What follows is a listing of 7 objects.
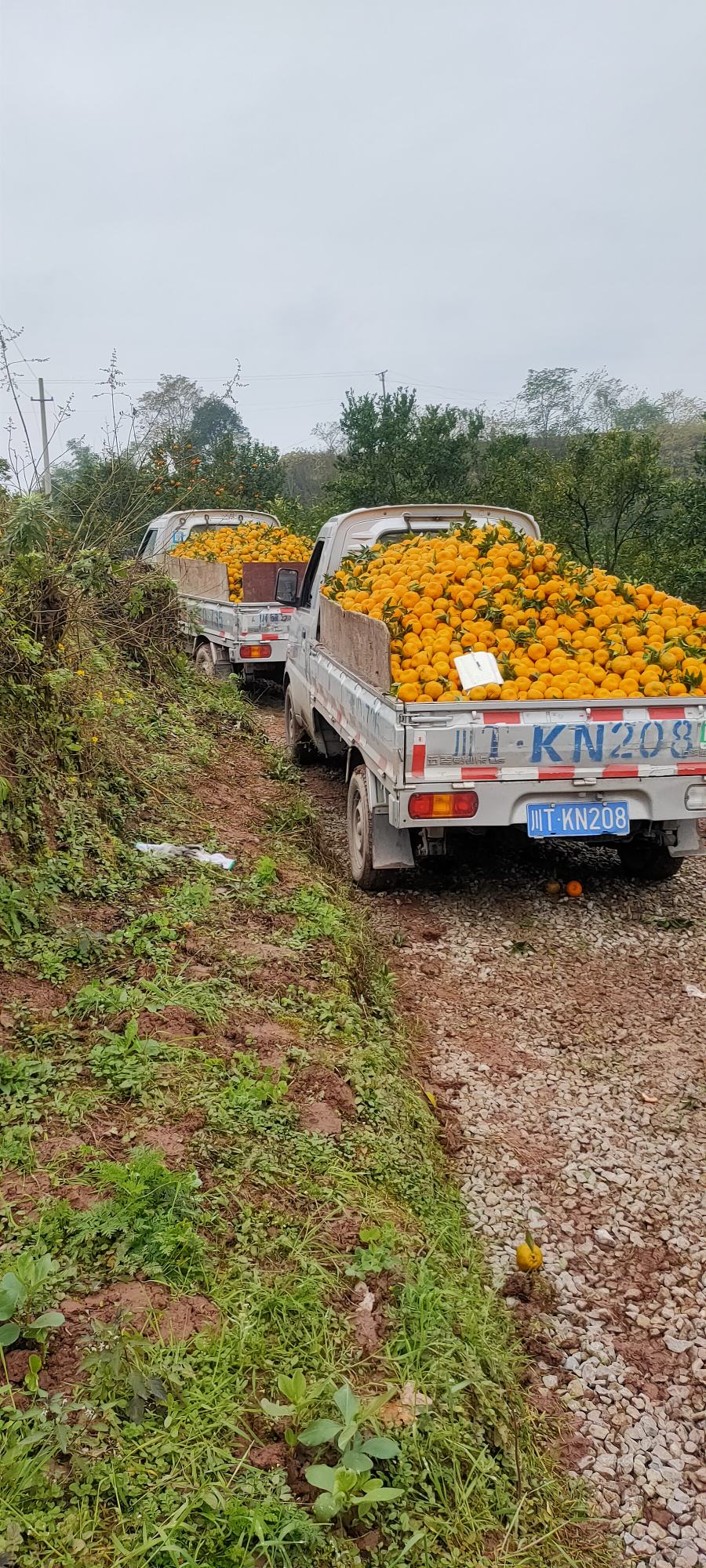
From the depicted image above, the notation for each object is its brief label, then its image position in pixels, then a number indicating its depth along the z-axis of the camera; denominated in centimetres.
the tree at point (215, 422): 6269
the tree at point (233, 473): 1464
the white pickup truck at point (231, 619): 1098
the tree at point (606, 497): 1322
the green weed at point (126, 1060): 311
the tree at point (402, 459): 2277
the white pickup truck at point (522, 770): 486
